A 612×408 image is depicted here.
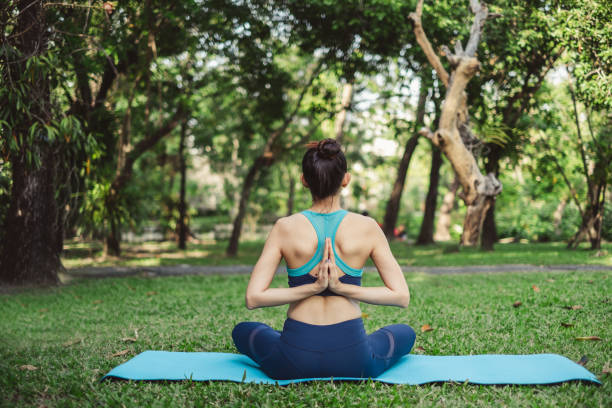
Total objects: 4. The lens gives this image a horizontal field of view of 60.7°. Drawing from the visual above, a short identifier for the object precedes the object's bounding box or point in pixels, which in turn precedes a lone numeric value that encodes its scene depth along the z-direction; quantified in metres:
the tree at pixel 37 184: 7.57
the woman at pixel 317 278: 3.03
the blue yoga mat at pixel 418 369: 3.20
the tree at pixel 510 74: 11.74
